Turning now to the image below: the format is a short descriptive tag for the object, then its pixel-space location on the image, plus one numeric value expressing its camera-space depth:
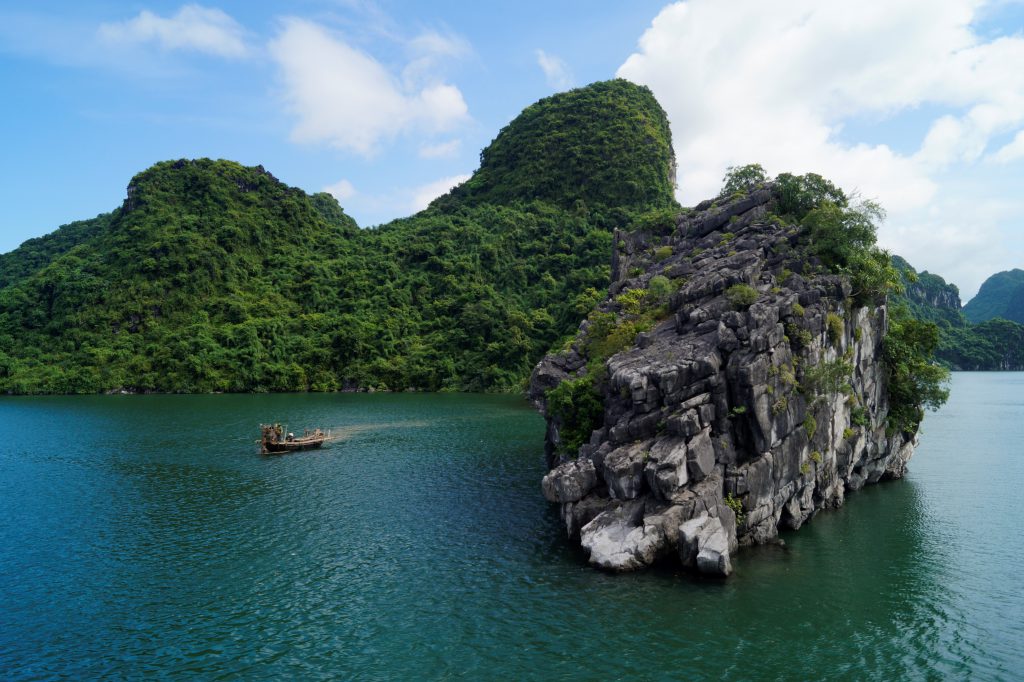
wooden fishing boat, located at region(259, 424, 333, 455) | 59.00
